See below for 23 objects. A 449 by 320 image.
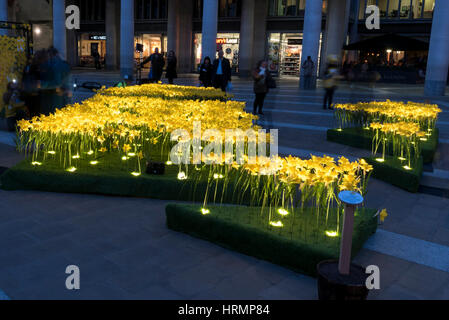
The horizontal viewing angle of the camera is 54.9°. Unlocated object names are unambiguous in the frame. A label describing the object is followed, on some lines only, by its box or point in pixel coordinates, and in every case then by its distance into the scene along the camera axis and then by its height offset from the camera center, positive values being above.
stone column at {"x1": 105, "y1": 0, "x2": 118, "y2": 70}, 41.19 +2.83
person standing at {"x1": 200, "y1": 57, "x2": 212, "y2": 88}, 17.78 -0.11
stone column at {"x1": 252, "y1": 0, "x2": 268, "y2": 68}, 37.00 +3.02
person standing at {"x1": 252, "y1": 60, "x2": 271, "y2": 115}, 13.95 -0.26
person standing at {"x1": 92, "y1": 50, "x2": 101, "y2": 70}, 41.39 +0.41
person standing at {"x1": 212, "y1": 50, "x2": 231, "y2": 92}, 16.11 -0.08
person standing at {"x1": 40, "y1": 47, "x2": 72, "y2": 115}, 10.20 -0.47
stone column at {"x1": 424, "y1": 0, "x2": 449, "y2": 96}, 21.97 +1.37
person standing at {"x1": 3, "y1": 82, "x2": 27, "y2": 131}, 11.12 -1.18
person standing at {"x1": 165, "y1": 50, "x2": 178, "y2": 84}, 19.75 -0.01
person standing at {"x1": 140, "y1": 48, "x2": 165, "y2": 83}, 18.30 +0.05
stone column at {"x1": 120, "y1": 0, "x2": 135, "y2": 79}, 26.84 +1.73
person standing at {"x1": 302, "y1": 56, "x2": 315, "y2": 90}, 23.58 +0.16
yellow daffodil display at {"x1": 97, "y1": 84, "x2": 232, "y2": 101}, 12.09 -0.72
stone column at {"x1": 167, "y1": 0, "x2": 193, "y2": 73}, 38.25 +3.28
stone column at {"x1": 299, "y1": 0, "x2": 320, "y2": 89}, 24.12 +2.48
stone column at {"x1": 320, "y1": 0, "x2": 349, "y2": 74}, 33.06 +3.74
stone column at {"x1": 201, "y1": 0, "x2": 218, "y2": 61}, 24.94 +2.41
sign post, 3.32 -1.18
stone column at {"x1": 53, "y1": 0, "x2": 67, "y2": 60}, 28.53 +2.44
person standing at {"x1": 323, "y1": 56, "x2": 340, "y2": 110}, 14.30 -0.16
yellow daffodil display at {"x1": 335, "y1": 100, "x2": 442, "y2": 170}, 7.98 -0.96
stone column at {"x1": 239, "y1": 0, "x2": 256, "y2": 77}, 34.88 +2.73
